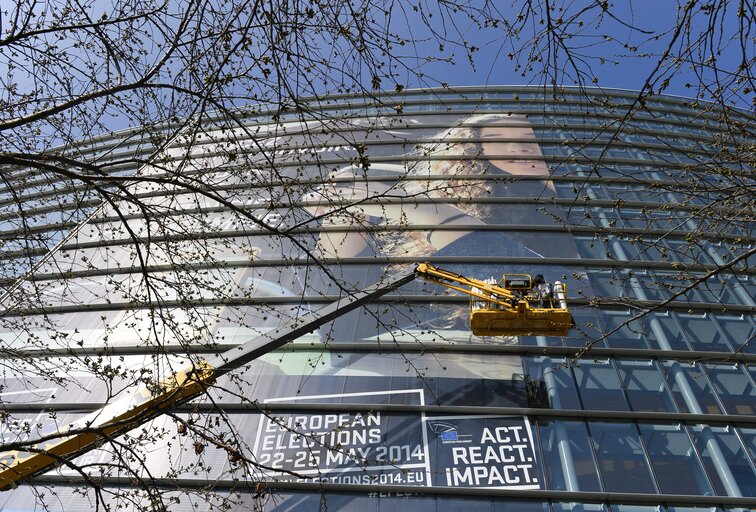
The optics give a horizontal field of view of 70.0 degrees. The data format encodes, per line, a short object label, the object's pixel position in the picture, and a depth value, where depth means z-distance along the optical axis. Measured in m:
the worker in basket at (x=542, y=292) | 9.73
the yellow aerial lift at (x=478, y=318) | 8.67
